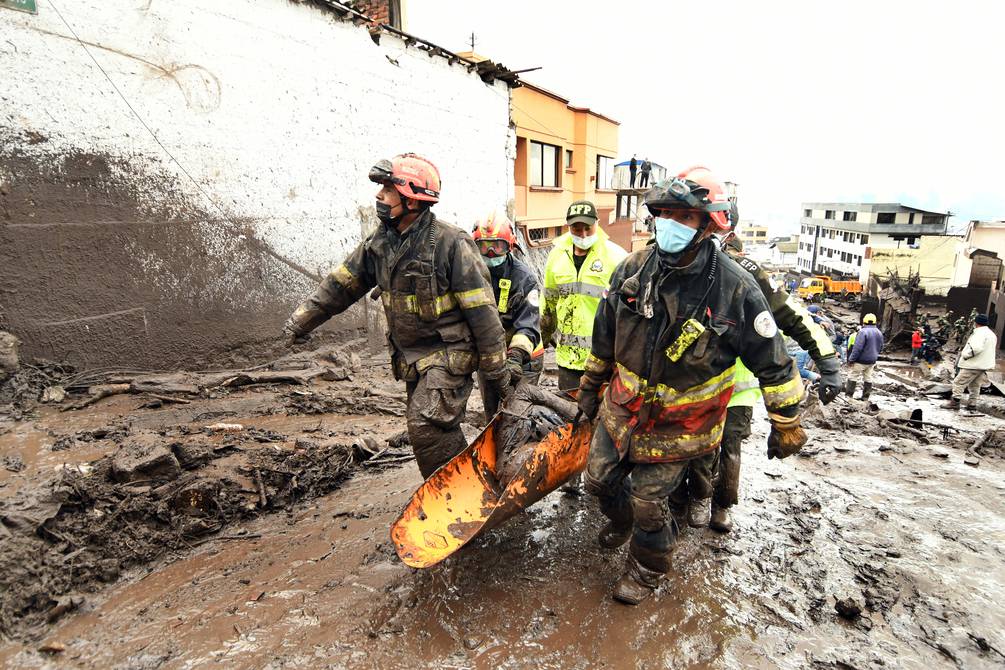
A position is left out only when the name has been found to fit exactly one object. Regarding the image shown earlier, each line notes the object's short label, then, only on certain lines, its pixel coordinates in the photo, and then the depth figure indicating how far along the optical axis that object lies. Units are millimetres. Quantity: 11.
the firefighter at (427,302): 3111
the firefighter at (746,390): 3281
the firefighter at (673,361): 2422
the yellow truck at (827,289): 32812
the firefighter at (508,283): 3965
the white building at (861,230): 47031
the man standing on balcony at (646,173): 24255
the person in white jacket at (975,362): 8680
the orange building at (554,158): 15430
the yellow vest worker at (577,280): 3820
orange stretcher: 2666
